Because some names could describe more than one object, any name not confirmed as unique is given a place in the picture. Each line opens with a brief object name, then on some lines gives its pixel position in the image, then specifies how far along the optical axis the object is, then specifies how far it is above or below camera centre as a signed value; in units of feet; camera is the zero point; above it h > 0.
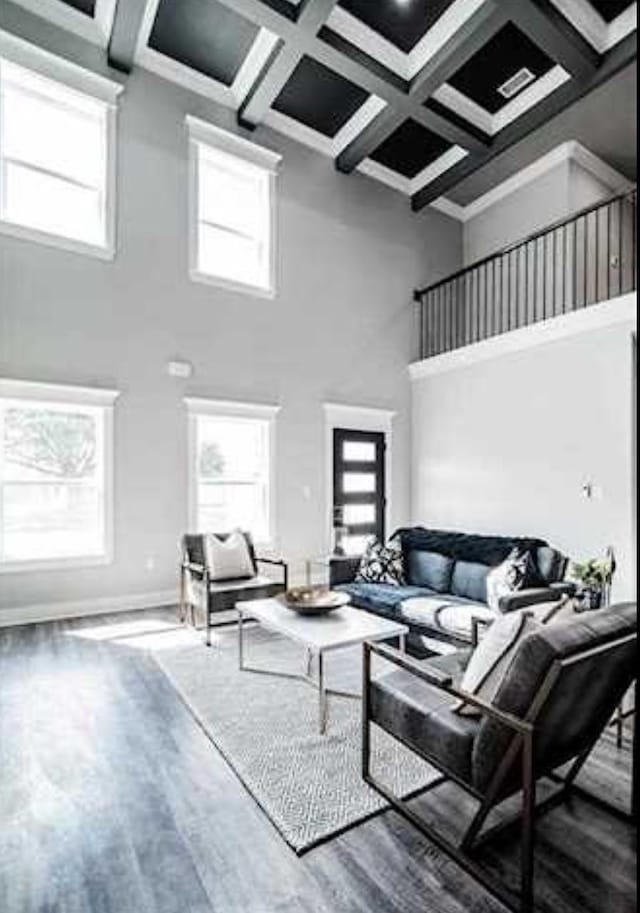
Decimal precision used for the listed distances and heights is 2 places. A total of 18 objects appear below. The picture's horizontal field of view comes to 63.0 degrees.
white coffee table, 9.72 -3.40
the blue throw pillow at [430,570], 16.28 -3.45
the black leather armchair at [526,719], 5.58 -3.09
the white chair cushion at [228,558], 16.02 -3.00
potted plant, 10.72 -2.39
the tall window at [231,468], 19.70 -0.25
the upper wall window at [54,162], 16.53 +9.88
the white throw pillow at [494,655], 6.23 -2.35
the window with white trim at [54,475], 16.26 -0.48
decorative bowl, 11.35 -3.09
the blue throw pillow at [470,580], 15.12 -3.49
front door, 23.36 -1.12
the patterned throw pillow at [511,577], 13.56 -3.03
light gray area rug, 7.22 -4.86
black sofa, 12.74 -3.57
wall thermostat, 18.98 +3.40
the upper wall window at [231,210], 19.84 +10.12
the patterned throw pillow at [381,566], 16.55 -3.34
